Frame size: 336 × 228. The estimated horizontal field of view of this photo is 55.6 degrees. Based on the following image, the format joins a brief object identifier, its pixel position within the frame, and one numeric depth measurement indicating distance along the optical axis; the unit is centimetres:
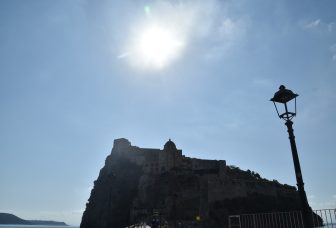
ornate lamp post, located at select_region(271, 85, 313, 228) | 821
